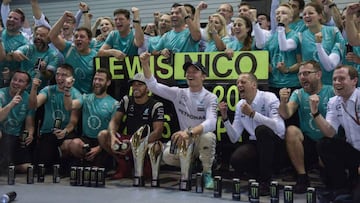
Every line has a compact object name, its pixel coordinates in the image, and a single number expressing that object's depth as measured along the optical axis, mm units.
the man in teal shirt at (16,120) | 5434
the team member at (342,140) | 4625
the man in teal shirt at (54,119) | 6105
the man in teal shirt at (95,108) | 6055
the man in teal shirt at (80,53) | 6480
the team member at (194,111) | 5258
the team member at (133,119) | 5703
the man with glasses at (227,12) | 7241
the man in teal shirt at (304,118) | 5012
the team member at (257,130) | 4977
